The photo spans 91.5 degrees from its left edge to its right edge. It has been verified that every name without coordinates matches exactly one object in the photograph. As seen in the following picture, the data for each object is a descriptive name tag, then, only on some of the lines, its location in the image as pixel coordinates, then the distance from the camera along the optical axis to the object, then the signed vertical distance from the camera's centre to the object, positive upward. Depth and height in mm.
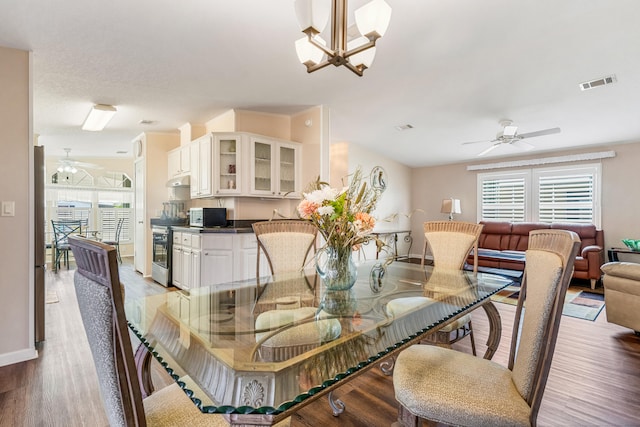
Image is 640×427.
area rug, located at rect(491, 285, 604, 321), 3584 -1156
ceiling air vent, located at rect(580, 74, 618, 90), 3259 +1408
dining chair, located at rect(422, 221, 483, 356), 2426 -251
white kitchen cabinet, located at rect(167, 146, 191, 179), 4684 +796
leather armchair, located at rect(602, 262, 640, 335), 2798 -751
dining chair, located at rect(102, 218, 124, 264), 6372 -569
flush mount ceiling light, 3749 +1201
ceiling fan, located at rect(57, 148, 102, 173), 6121 +934
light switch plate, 2365 +17
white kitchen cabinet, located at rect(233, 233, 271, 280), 3838 -545
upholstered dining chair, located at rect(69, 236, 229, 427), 676 -269
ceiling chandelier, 1520 +965
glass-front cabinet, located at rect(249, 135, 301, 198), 4141 +616
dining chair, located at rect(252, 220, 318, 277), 2420 -237
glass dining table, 824 -470
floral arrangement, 1595 -4
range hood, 4625 +458
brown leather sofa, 4758 -605
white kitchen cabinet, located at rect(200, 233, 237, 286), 3834 -573
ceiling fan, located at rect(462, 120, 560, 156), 4037 +1069
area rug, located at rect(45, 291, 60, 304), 3852 -1108
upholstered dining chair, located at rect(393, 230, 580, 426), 986 -644
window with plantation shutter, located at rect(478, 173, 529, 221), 6355 +338
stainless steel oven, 4594 -657
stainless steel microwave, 4012 -68
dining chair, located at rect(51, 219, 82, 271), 5883 -426
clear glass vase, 1701 -308
